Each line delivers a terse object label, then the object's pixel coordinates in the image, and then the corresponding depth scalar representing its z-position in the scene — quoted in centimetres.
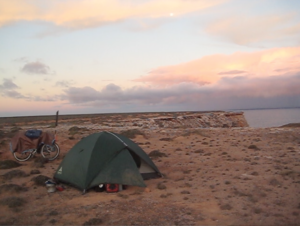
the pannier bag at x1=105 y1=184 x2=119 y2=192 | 966
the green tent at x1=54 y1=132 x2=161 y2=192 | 988
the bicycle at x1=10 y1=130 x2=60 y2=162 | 1481
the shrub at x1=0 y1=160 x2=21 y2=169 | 1386
